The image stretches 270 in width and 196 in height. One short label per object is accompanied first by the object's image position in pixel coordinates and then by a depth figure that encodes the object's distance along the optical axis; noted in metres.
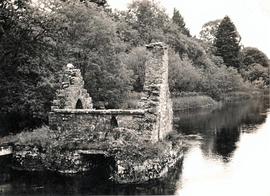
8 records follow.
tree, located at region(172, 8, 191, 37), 95.57
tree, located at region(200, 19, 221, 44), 107.75
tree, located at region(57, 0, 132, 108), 39.38
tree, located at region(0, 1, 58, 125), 31.67
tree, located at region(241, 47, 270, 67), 114.50
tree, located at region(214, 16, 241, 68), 90.25
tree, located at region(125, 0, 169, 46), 71.19
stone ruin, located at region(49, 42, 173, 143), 24.96
